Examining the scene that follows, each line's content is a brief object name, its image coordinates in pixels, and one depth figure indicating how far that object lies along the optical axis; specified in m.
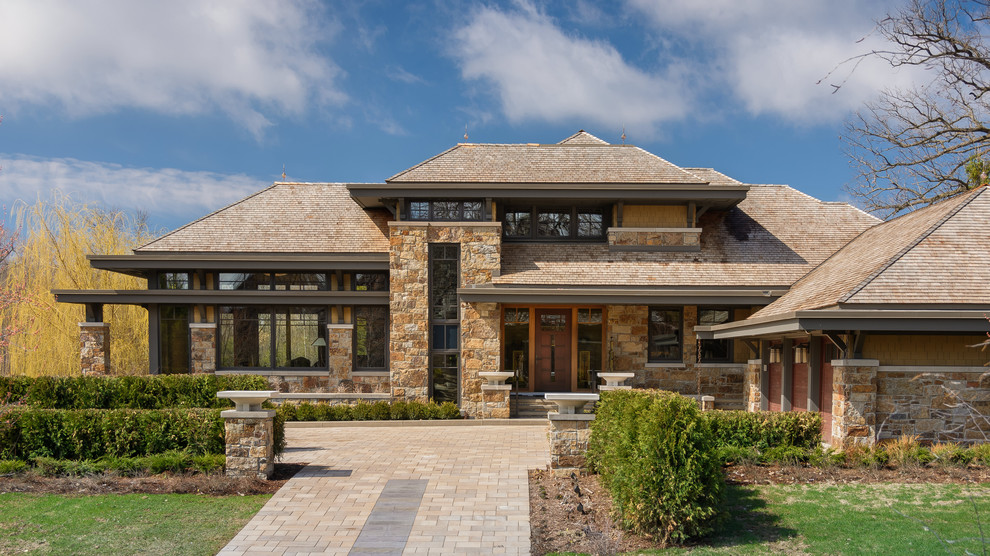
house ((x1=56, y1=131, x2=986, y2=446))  18.03
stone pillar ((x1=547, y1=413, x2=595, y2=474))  10.83
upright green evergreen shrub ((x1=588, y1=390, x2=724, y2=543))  7.48
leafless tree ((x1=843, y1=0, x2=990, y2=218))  19.69
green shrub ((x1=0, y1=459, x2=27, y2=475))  10.04
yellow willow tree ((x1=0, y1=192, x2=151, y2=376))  22.45
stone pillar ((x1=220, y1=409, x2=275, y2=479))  10.12
